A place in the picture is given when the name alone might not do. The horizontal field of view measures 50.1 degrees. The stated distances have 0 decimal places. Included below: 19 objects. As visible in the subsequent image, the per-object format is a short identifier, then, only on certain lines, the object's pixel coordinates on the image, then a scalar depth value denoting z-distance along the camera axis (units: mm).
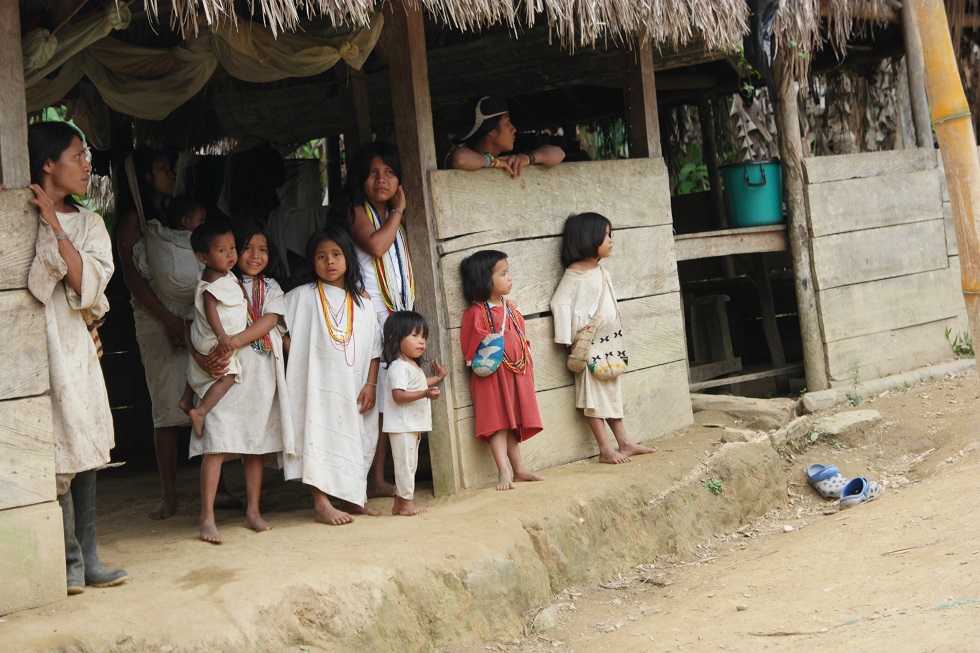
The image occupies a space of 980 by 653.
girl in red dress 5051
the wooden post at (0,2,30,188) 3637
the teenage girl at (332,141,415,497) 4898
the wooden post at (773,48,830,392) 7117
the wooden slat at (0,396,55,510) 3508
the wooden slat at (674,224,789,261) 6629
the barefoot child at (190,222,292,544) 4496
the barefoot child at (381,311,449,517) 4738
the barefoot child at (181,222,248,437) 4496
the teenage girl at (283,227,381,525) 4641
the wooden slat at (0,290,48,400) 3557
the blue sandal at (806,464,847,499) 5906
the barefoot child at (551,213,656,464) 5523
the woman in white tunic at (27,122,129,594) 3658
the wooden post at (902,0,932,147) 7582
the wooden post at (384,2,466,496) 4969
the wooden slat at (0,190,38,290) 3586
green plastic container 7098
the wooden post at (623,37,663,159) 6129
